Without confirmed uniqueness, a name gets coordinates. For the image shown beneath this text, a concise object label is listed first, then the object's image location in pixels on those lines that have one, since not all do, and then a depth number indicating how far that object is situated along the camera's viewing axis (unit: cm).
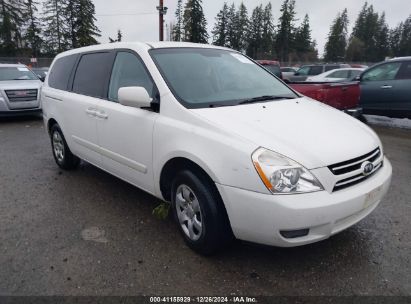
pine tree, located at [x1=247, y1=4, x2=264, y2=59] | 7702
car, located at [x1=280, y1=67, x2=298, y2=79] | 2883
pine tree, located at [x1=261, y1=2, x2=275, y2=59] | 7662
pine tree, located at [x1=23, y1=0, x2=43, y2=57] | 5519
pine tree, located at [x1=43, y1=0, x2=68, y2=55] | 5716
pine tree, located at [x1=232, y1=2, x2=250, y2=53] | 7531
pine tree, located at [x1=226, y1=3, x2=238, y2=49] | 7425
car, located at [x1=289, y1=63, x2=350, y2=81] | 1687
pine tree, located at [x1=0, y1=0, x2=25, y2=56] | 5103
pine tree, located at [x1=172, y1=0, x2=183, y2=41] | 7018
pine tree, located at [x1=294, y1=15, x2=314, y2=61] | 7588
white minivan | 236
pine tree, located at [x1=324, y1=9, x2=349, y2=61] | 8144
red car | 736
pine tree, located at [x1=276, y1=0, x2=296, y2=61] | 7281
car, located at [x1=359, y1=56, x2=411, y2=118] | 803
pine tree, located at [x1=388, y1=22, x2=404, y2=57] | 8400
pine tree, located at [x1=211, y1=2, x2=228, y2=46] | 7369
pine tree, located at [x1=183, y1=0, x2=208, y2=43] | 6012
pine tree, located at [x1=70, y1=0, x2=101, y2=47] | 5381
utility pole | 1805
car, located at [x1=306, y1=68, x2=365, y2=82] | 1295
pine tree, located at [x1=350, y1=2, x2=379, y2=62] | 8281
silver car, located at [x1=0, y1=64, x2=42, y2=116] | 920
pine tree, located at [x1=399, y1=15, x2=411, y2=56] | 7991
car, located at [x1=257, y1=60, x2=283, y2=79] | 1283
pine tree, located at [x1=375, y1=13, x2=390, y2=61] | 8202
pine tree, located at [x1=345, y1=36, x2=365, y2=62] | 7750
